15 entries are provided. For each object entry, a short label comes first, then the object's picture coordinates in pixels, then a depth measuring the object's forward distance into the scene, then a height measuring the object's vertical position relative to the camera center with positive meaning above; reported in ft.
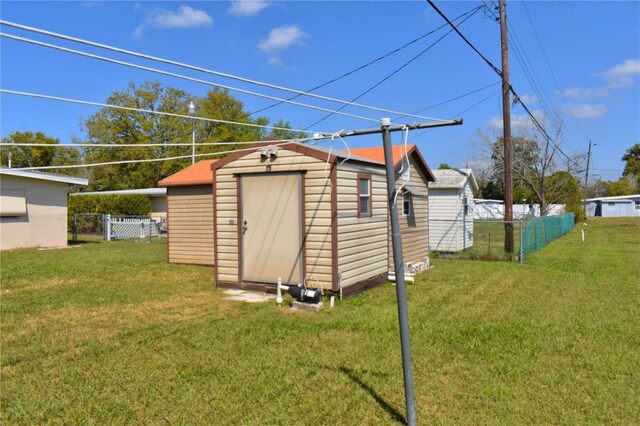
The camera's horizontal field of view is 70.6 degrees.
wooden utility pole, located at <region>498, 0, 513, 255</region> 43.57 +8.43
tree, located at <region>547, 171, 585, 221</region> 111.75 +4.34
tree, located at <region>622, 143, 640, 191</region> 214.48 +20.20
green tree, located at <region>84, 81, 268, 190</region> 122.83 +23.88
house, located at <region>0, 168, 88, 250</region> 50.49 +1.08
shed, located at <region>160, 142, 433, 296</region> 25.02 -0.35
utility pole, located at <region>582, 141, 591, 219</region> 135.82 +8.77
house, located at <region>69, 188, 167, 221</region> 89.20 +3.53
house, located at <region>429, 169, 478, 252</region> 50.62 -0.16
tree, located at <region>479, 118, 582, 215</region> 101.50 +10.51
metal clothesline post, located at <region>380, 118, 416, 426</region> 9.94 -2.11
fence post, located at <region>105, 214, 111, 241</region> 70.44 -1.45
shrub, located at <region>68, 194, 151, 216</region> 83.56 +2.38
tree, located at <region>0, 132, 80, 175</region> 126.11 +18.68
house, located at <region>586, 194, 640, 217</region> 169.37 +0.42
